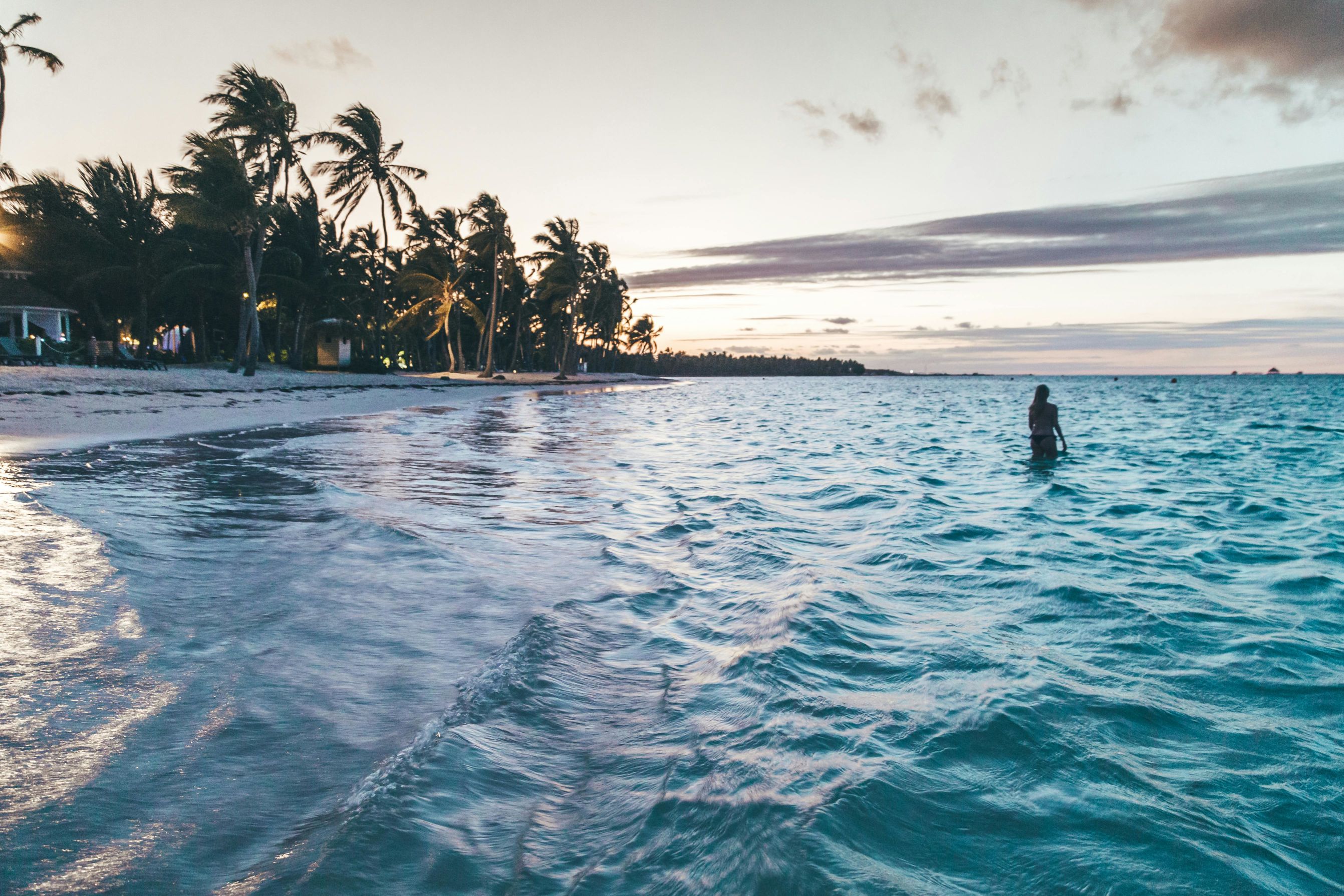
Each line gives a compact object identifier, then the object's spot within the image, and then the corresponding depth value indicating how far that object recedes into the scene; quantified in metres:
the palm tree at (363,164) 36.91
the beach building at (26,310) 28.00
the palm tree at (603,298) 61.00
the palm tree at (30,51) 21.09
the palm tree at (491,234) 44.47
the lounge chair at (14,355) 22.73
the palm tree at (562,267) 51.12
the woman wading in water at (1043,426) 14.27
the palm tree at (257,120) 26.69
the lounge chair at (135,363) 25.83
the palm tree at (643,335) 113.62
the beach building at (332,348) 46.31
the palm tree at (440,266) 42.34
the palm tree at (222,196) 24.53
